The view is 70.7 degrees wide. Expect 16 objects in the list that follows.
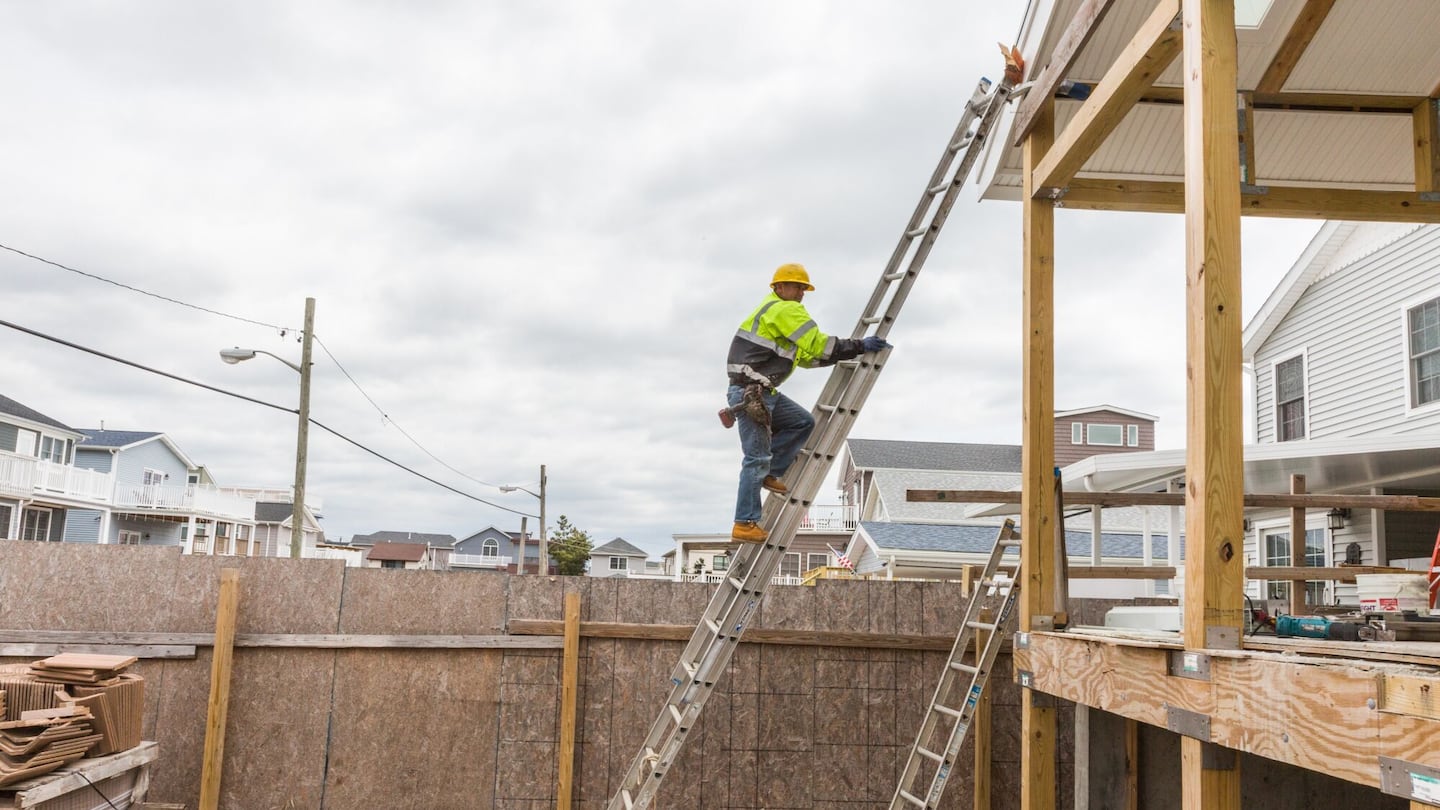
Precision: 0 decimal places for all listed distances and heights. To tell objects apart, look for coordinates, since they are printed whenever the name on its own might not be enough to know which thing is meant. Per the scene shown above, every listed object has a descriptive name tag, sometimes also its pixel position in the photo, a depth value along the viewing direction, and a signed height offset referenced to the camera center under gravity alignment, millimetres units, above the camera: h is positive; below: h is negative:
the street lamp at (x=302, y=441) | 16484 +1603
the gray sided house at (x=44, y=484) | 27906 +1328
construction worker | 5695 +1001
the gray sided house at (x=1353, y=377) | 11117 +2661
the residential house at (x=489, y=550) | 65812 -246
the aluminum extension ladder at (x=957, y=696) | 6098 -842
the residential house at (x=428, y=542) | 63688 +74
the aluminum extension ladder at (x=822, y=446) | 5922 +656
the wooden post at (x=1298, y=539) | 8117 +302
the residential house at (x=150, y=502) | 33594 +1136
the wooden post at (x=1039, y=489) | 5016 +388
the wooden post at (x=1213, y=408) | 3031 +493
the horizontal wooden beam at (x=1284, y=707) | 2287 -352
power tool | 3838 -199
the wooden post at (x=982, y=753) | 7184 -1320
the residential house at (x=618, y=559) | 59997 -493
